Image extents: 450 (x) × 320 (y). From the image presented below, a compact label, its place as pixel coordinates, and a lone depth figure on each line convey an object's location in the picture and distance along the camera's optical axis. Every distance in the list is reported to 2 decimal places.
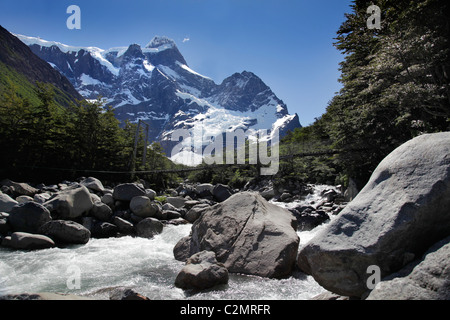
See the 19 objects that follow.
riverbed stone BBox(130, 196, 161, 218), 11.08
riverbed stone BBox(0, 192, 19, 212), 8.82
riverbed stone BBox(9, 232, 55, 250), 6.95
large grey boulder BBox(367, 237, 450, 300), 2.41
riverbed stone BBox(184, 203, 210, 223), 12.01
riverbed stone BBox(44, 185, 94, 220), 9.15
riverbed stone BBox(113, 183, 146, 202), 11.91
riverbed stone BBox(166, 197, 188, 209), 14.70
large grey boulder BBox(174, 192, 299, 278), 5.28
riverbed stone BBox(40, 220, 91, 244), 7.82
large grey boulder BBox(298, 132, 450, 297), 2.94
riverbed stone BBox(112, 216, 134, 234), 9.82
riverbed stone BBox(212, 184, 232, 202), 18.48
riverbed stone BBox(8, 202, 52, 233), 7.82
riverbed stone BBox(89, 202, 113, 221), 10.33
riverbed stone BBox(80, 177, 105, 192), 13.27
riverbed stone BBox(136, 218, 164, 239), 9.49
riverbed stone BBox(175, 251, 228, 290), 4.55
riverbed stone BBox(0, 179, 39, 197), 11.75
